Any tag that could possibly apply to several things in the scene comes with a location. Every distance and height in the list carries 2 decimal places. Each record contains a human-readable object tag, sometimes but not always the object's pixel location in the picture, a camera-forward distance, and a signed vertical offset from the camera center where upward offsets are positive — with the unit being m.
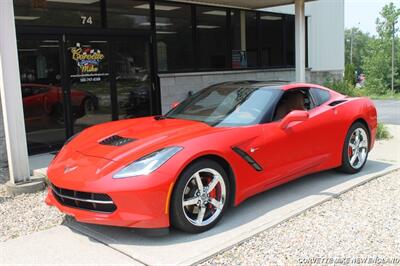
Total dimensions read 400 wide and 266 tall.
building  8.12 +0.28
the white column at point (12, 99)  5.64 -0.32
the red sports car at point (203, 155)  3.91 -0.86
